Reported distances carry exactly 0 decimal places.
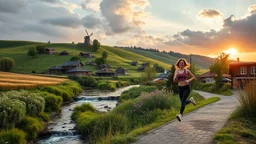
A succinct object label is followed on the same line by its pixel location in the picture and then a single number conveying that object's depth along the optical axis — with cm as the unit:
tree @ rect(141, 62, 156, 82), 8612
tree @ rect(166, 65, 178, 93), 3650
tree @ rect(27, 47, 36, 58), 14400
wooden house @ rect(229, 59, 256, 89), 5641
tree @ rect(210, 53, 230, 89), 5109
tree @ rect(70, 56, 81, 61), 13788
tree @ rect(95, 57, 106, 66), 13406
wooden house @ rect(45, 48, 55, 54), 15739
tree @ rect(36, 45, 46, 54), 15619
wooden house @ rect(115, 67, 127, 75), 12525
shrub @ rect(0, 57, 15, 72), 10531
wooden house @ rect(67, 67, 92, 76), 11169
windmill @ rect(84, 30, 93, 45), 19662
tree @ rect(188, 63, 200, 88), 4779
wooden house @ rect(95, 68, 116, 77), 11419
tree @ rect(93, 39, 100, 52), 18012
